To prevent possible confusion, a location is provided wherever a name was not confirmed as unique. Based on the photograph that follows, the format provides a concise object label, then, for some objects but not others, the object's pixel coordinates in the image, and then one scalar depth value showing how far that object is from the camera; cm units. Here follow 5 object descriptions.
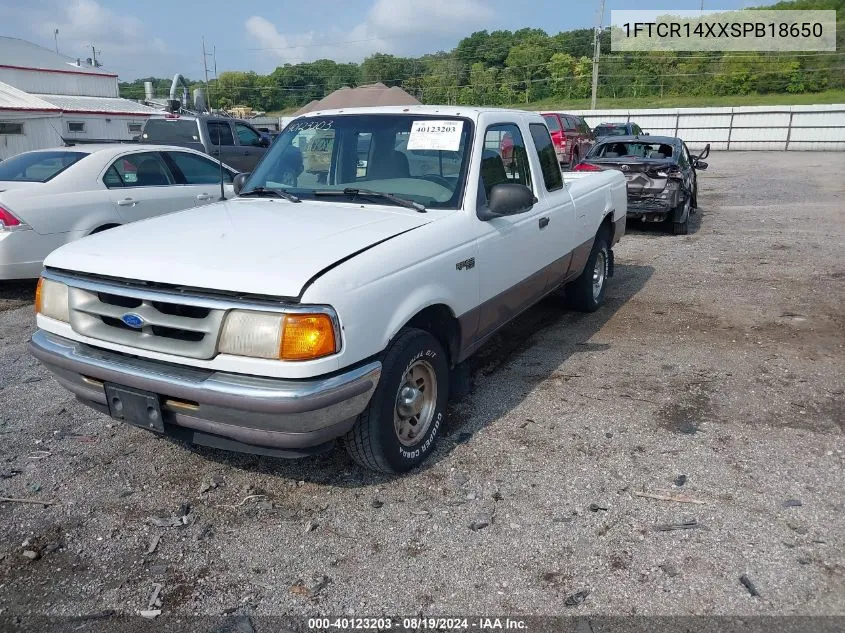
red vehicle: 1959
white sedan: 666
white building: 2147
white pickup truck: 283
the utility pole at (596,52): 4241
